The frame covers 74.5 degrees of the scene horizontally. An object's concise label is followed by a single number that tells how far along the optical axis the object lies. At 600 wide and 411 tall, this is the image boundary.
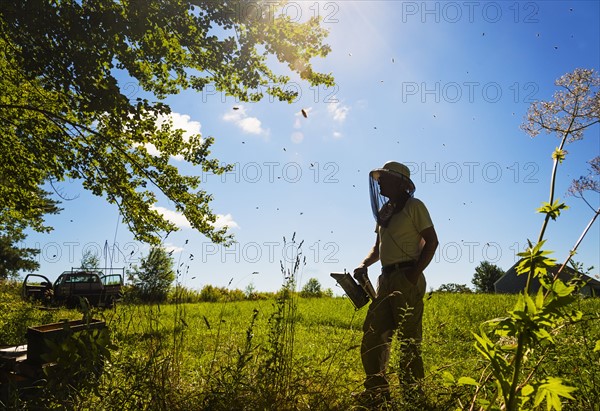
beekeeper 3.78
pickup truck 16.97
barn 44.44
